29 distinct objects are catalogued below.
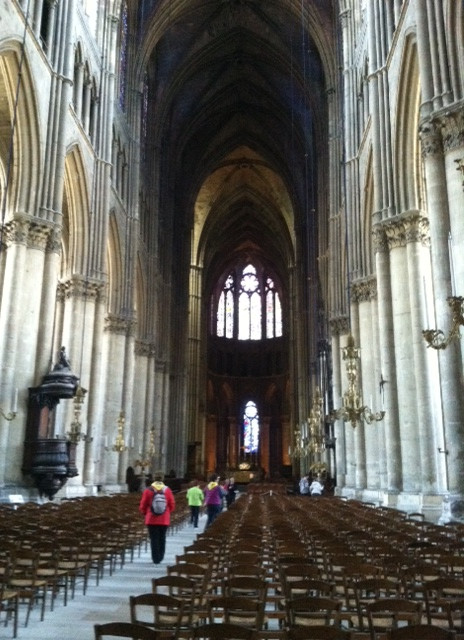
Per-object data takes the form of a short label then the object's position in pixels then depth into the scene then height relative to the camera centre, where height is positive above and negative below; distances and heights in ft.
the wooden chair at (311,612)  15.56 -3.19
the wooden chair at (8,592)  21.31 -3.48
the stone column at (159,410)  145.48 +16.85
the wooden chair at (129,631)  13.08 -2.85
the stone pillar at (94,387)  87.56 +13.19
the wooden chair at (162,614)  15.66 -3.41
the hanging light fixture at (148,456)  117.39 +5.65
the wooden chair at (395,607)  15.29 -2.72
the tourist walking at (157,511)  39.01 -1.46
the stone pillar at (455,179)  47.16 +22.43
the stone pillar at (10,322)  63.36 +15.81
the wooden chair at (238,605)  15.53 -2.76
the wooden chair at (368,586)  17.99 -2.68
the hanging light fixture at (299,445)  140.64 +9.37
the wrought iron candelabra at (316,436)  111.34 +9.18
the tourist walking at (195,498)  67.11 -1.18
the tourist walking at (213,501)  65.26 -1.41
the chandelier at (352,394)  62.85 +8.94
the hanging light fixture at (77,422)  75.25 +7.25
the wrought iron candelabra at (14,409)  57.92 +7.16
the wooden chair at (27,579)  23.53 -3.59
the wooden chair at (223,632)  12.89 -2.81
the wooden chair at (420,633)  12.52 -2.69
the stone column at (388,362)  64.85 +12.56
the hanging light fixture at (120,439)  99.76 +6.93
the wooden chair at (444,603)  17.24 -3.16
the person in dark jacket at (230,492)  106.22 -0.87
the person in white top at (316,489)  103.71 -0.29
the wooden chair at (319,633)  13.15 -2.84
